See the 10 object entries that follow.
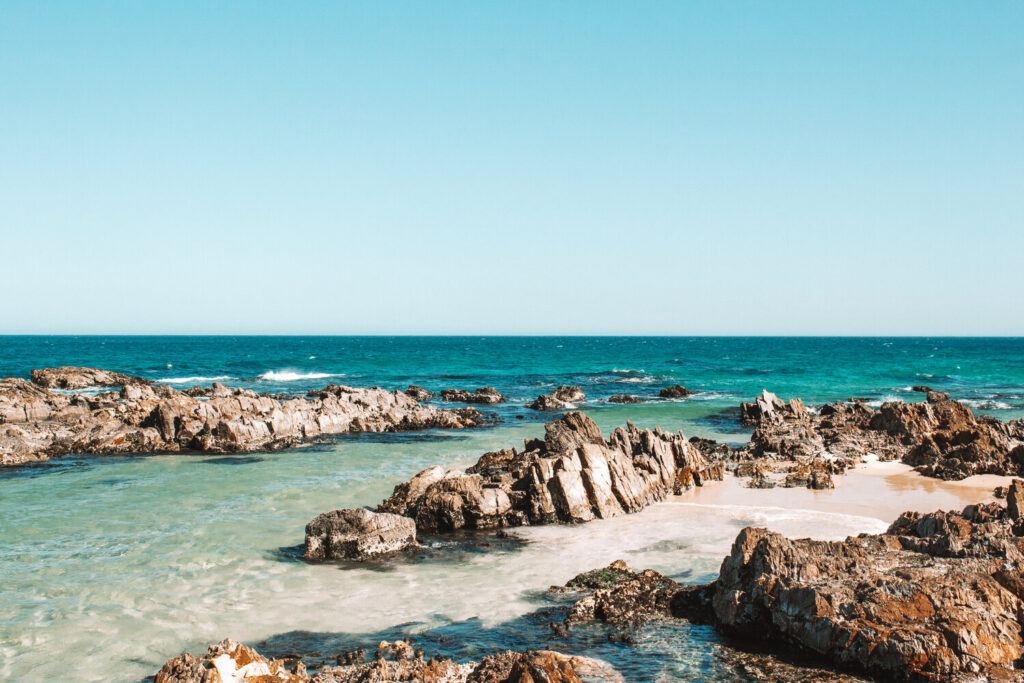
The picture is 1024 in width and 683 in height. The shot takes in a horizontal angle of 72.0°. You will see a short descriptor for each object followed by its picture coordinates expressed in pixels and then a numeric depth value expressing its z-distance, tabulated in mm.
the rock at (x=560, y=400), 43938
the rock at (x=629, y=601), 10617
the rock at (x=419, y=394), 46938
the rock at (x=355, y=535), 14320
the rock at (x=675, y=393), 51125
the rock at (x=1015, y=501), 11828
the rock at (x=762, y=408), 36094
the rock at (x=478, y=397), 46375
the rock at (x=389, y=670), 7597
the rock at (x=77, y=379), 51344
